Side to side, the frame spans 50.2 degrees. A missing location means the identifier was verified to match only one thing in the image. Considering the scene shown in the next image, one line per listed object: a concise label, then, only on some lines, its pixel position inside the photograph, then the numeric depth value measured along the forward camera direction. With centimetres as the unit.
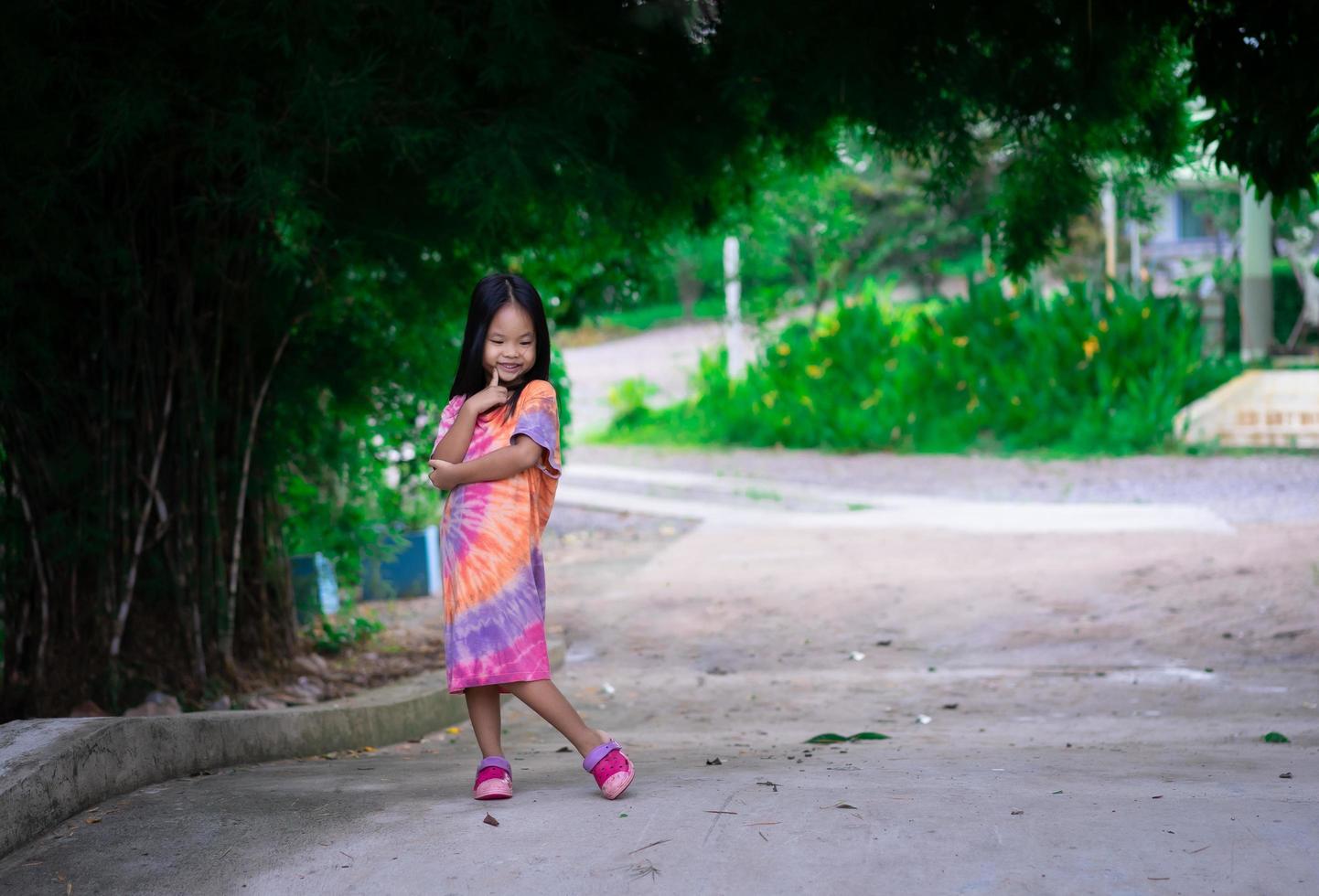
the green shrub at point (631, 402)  2414
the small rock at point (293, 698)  628
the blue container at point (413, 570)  1023
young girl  380
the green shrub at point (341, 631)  766
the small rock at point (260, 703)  612
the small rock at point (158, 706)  576
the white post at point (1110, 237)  2916
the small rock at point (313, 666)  690
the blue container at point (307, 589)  796
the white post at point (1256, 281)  2050
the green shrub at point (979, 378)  1820
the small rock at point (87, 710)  579
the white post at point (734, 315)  2178
